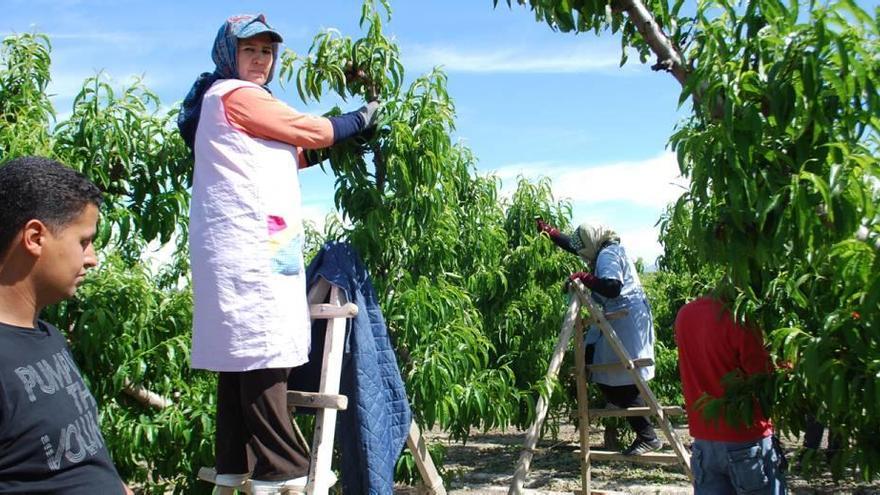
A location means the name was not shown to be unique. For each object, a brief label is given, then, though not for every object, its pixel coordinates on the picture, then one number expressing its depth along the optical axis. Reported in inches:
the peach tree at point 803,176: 95.9
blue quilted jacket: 128.4
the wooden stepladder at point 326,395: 116.8
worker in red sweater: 139.9
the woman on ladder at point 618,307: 243.8
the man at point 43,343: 62.7
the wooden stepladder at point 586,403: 216.4
